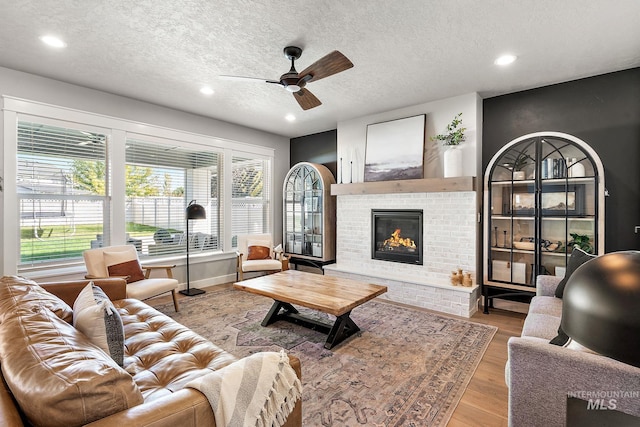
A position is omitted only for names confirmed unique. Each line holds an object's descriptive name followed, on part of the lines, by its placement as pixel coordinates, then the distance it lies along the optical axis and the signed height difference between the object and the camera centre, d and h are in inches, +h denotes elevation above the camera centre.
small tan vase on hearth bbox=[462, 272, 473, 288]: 145.6 -31.7
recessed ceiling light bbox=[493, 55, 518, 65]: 112.7 +57.6
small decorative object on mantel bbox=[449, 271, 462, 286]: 147.7 -31.7
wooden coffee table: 105.3 -29.9
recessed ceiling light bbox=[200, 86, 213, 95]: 143.8 +58.7
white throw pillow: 56.2 -21.3
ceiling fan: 90.7 +44.9
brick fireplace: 147.9 -20.9
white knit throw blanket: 41.2 -25.1
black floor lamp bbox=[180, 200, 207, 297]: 169.6 +0.7
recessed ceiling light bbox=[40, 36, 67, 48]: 101.3 +57.9
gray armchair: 49.4 -28.7
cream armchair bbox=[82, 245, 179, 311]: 130.5 -25.5
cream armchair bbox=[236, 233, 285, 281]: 182.4 -26.3
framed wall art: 163.2 +35.6
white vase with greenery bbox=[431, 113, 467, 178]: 148.2 +33.4
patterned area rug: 76.2 -47.7
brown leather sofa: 33.7 -20.7
